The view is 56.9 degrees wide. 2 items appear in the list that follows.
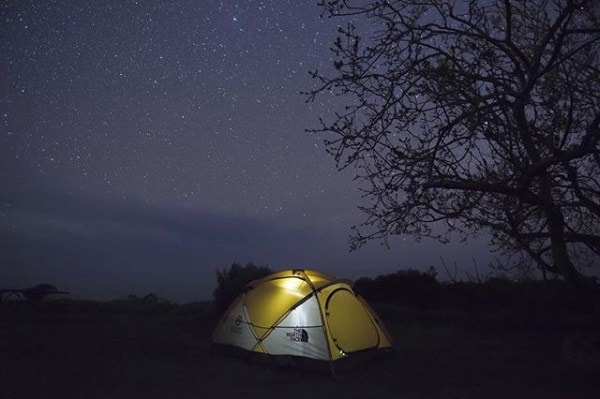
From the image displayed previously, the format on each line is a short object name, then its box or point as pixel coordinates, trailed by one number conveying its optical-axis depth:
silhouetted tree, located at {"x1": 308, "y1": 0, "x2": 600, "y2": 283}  7.66
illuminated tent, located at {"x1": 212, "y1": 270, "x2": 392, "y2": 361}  9.70
